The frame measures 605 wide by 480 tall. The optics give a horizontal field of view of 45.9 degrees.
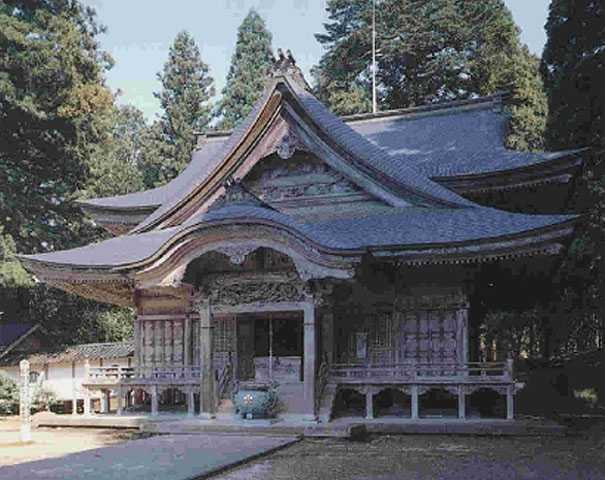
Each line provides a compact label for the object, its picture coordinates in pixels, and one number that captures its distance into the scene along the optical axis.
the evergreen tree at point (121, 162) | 27.98
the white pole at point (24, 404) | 13.45
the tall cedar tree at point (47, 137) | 24.50
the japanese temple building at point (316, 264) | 14.44
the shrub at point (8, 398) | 20.75
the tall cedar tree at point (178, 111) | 48.66
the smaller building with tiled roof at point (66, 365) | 22.78
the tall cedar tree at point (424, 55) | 44.62
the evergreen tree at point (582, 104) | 20.86
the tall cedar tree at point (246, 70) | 52.81
